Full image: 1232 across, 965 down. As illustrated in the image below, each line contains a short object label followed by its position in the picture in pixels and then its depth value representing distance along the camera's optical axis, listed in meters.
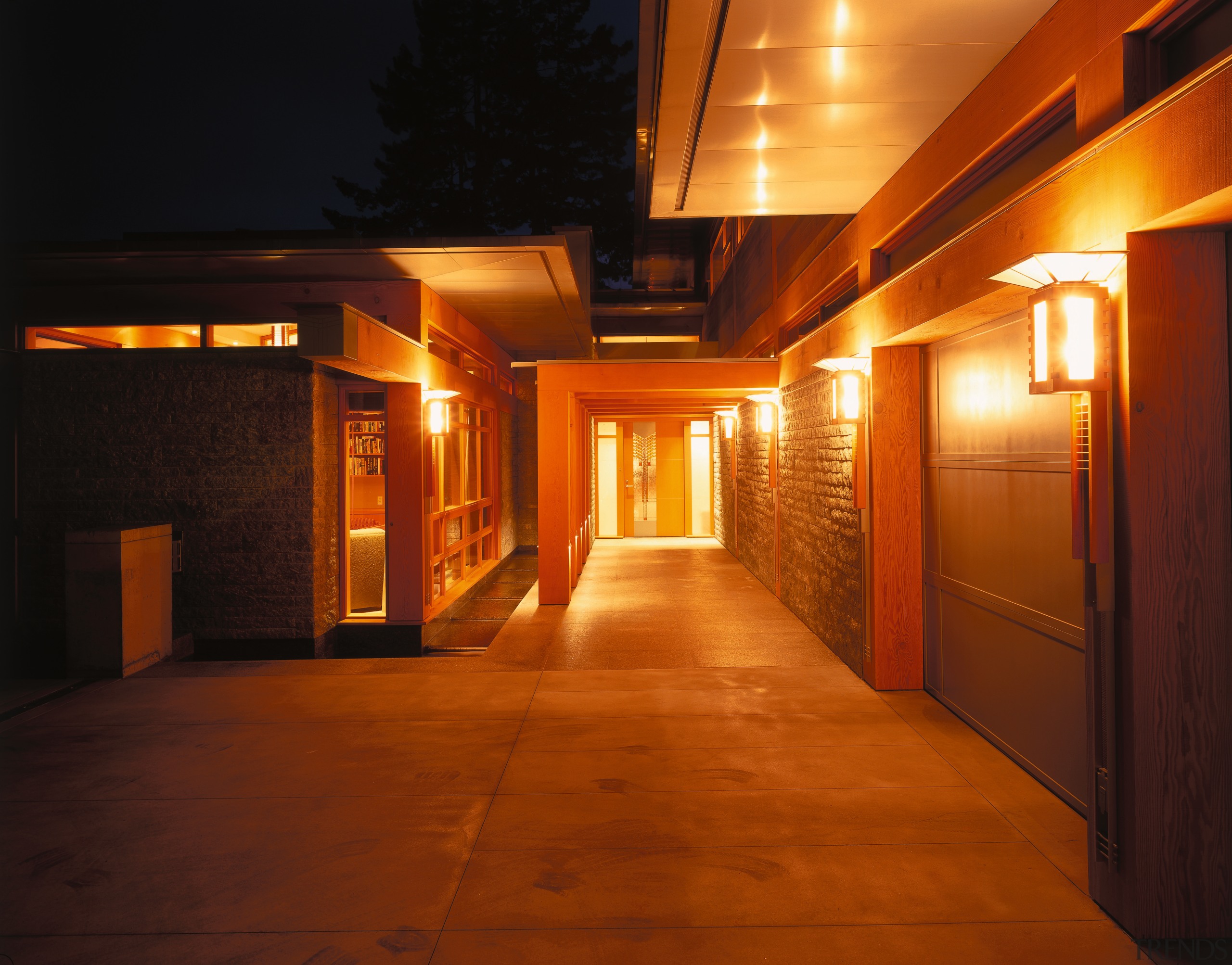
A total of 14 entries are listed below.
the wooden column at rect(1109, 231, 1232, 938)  2.45
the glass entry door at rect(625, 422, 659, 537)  16.81
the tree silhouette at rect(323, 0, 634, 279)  20.12
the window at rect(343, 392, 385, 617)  7.48
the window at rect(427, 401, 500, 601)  8.74
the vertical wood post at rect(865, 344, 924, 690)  5.12
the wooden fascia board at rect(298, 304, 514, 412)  5.25
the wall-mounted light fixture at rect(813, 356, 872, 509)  5.25
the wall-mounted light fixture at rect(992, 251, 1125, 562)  2.54
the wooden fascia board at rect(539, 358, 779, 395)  8.30
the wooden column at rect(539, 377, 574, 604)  8.80
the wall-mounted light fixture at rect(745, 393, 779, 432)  8.76
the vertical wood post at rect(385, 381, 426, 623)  7.43
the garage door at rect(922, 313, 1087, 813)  3.47
